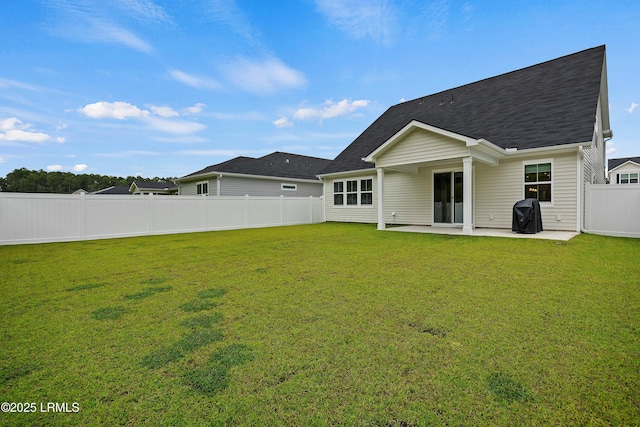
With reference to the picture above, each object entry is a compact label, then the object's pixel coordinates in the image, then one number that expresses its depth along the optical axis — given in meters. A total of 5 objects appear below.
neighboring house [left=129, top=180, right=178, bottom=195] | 29.50
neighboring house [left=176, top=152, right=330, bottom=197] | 17.58
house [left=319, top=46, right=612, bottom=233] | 9.08
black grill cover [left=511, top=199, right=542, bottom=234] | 8.80
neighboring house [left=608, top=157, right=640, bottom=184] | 29.84
